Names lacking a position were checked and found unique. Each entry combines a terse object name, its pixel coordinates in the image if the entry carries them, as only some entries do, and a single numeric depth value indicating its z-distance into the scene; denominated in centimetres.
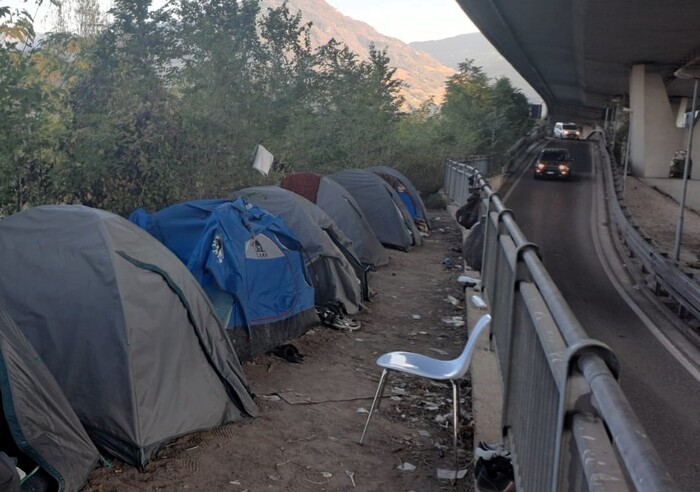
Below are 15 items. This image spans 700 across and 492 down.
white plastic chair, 582
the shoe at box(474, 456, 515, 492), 466
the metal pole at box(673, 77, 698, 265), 1720
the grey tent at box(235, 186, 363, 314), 1013
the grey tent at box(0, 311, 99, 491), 461
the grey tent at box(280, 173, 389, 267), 1402
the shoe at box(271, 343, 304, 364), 856
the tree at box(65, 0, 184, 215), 929
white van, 6700
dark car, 3772
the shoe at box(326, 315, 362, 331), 1005
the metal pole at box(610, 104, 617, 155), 4833
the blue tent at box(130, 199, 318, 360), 804
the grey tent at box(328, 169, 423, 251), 1683
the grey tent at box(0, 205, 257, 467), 563
